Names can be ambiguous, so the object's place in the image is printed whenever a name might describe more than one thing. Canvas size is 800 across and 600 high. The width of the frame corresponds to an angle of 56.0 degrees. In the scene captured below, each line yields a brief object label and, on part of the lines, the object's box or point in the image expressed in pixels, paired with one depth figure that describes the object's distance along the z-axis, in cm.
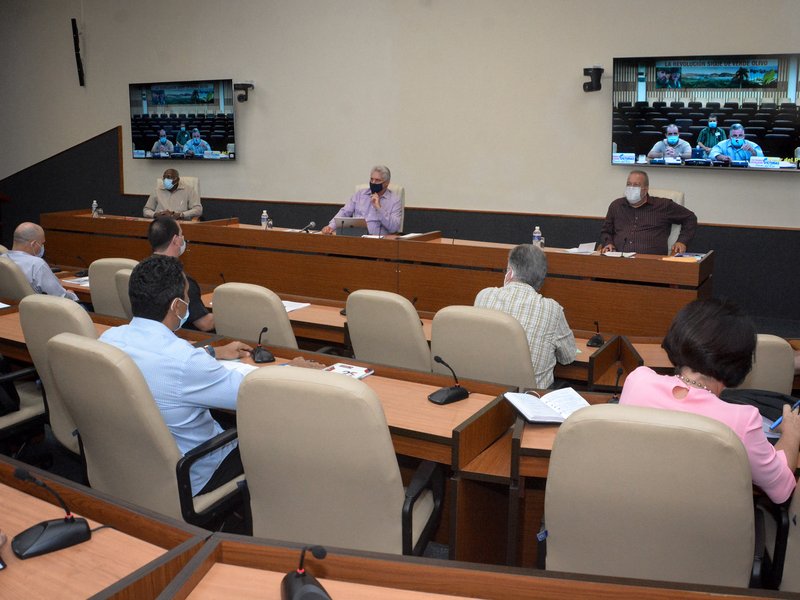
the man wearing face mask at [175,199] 857
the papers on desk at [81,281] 552
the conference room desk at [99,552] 148
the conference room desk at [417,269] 514
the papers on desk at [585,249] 548
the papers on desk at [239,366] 296
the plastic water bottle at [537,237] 591
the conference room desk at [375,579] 138
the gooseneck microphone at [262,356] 335
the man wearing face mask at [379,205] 687
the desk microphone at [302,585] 131
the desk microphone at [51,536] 169
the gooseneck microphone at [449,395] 282
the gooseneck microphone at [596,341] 400
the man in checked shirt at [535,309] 354
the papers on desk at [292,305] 471
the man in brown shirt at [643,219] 602
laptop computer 625
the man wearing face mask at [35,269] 486
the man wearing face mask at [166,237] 453
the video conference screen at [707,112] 660
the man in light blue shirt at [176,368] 260
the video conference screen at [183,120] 955
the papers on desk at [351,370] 319
